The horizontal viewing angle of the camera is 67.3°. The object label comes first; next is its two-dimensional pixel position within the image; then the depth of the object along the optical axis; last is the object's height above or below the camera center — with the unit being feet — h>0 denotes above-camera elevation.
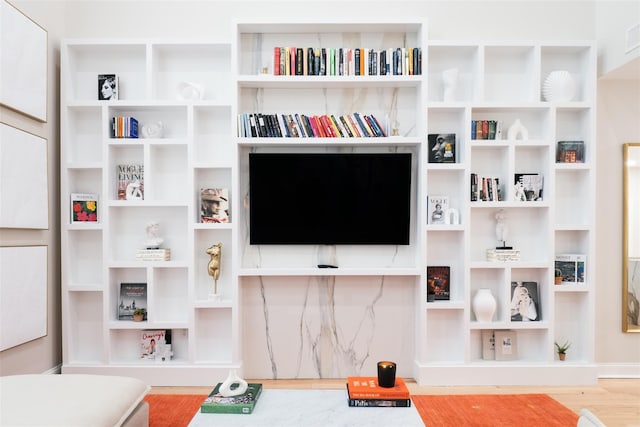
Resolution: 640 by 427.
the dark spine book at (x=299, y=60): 11.34 +3.49
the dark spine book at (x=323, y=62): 11.35 +3.45
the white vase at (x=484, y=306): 11.35 -2.29
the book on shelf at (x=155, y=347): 11.62 -3.38
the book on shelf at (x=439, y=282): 11.61 -1.77
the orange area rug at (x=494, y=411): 9.23 -4.10
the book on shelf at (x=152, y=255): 11.40 -1.14
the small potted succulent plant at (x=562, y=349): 11.62 -3.38
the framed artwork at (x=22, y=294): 9.36 -1.82
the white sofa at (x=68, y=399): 5.55 -2.43
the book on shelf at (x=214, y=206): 11.54 +0.04
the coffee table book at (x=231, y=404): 6.35 -2.62
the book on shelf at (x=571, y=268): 11.59 -1.41
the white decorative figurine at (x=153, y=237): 11.41 -0.72
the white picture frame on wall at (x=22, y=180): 9.37 +0.55
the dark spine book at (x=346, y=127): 11.34 +1.92
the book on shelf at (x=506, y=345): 11.68 -3.30
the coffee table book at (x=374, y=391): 6.59 -2.54
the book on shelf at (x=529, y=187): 11.56 +0.55
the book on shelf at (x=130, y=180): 11.48 +0.66
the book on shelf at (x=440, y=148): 11.57 +1.46
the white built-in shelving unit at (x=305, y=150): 11.32 +0.47
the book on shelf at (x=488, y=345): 11.71 -3.32
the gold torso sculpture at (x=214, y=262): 11.33 -1.29
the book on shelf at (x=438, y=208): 11.60 +0.02
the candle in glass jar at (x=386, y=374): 6.78 -2.34
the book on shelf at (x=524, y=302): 11.68 -2.27
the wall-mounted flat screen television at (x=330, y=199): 11.54 +0.23
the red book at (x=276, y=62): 11.36 +3.45
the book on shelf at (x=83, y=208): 11.44 -0.03
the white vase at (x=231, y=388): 6.66 -2.52
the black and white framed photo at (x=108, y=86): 11.55 +2.90
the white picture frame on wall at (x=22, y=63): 9.39 +2.98
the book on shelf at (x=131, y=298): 11.70 -2.22
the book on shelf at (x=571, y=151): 11.62 +1.42
